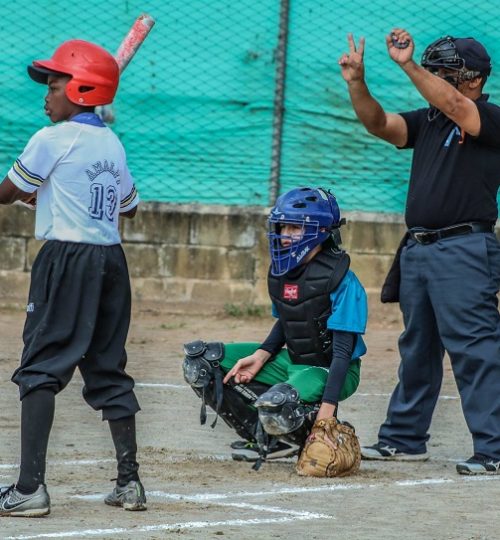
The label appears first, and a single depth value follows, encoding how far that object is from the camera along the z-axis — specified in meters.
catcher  13.21
